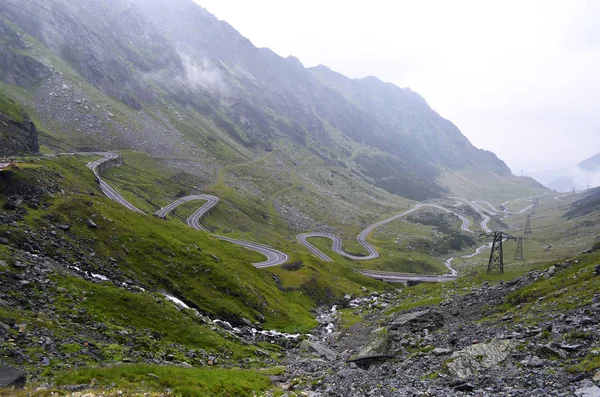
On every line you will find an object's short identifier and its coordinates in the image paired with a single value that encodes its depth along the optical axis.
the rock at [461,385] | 19.67
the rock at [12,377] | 17.73
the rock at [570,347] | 20.39
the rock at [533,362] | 20.14
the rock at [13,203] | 41.12
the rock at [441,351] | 27.57
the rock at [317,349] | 42.62
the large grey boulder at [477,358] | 22.20
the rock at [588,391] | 15.27
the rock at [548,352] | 20.26
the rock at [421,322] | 40.09
